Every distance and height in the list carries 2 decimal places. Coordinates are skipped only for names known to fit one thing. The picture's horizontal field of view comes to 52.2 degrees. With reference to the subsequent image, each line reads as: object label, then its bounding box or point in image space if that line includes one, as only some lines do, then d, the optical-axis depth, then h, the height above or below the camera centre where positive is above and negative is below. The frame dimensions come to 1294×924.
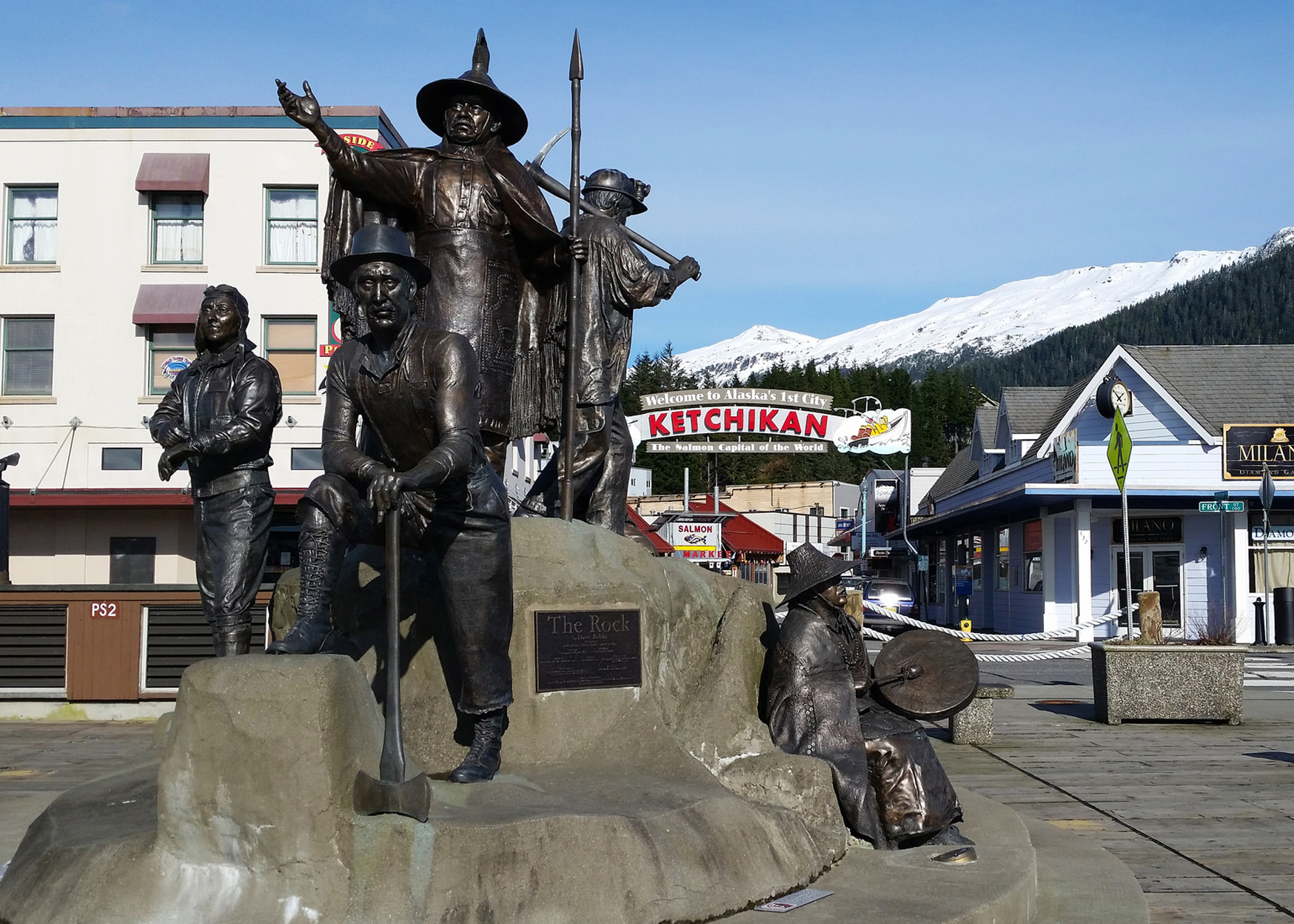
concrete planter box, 13.06 -1.16
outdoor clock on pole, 29.58 +3.87
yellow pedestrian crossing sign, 15.08 +1.38
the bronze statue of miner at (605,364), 7.50 +1.15
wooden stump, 13.30 -0.50
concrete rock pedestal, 4.22 -0.92
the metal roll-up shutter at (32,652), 13.85 -0.93
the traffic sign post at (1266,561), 25.86 +0.12
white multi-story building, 27.34 +5.81
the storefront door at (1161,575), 30.84 -0.18
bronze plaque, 5.75 -0.37
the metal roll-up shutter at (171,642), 13.88 -0.82
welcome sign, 27.89 +3.15
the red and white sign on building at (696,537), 28.34 +0.62
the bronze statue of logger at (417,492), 5.00 +0.30
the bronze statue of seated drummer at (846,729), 6.08 -0.78
